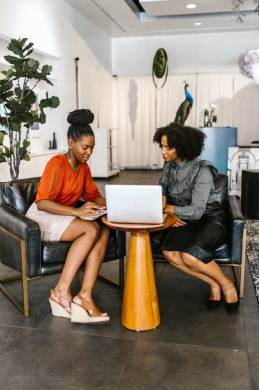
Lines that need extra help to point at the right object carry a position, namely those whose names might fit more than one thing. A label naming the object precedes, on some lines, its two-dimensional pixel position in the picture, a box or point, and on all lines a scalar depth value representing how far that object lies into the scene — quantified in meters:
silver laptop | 2.23
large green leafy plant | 4.13
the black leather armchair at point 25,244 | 2.54
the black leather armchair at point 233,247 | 2.73
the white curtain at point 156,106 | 10.24
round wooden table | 2.45
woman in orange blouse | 2.54
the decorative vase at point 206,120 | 7.28
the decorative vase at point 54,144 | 7.37
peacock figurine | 7.43
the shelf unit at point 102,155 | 9.02
